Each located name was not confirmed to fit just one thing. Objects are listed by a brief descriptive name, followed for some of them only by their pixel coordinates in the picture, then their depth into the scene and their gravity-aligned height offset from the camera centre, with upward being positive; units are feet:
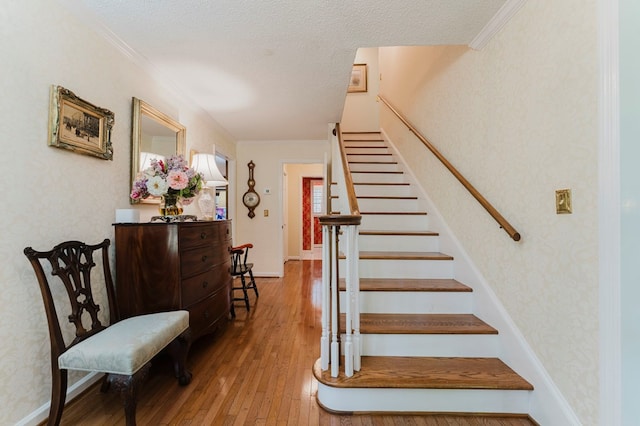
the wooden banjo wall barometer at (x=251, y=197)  16.26 +1.04
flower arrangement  6.59 +0.82
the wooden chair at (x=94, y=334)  4.48 -2.13
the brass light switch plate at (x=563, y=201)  4.33 +0.23
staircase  5.11 -2.72
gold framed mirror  7.24 +2.28
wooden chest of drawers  6.28 -1.20
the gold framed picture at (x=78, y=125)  5.14 +1.80
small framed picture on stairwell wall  18.45 +9.01
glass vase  7.11 +0.25
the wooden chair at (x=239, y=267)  10.82 -2.11
